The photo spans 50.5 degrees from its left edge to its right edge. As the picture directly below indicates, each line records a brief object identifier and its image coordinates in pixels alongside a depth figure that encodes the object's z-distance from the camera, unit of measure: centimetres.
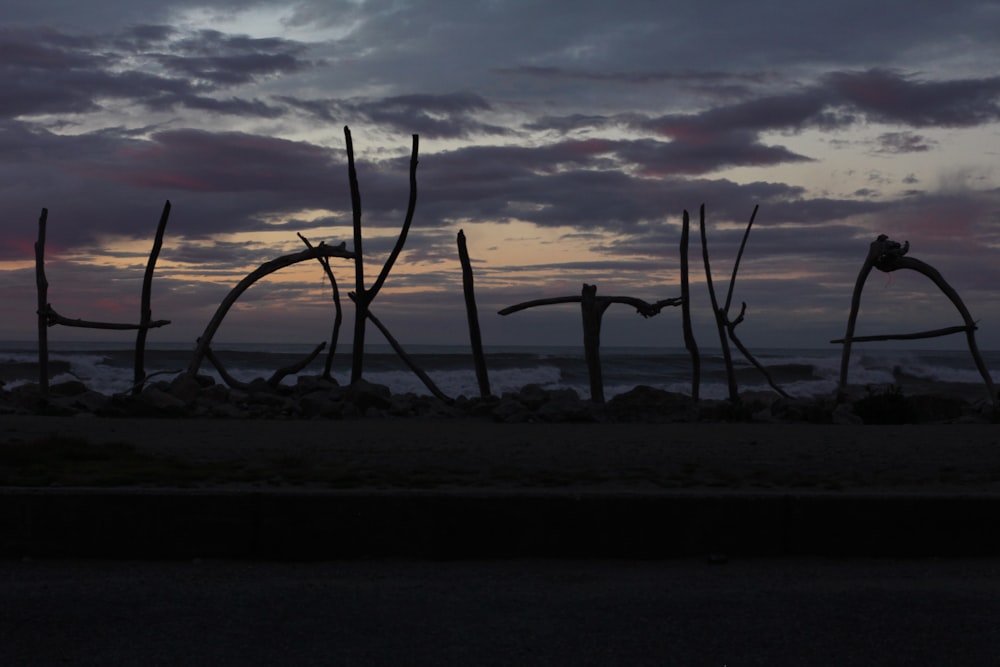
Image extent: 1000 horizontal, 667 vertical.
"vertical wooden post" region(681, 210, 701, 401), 1652
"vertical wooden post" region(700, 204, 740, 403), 1722
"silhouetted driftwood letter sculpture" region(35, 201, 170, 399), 1563
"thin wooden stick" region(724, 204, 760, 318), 1731
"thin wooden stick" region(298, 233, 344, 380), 1683
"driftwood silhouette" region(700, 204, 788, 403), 1725
